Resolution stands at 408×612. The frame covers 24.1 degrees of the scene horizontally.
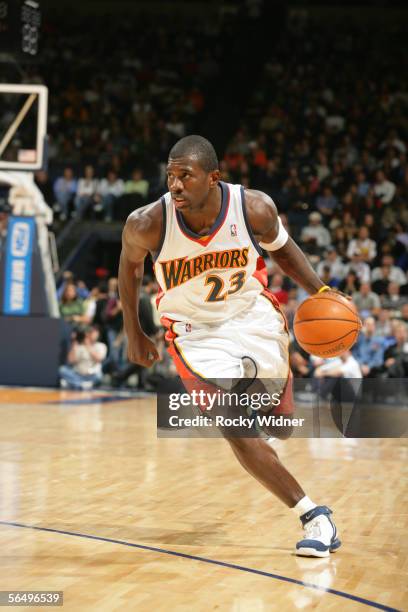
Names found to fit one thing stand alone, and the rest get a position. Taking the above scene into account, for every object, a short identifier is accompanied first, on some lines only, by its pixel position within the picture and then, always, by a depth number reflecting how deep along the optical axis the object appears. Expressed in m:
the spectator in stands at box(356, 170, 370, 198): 15.78
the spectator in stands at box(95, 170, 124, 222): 16.16
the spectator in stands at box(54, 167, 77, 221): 16.42
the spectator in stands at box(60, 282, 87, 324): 13.73
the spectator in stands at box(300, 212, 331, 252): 14.63
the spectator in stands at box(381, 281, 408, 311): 12.75
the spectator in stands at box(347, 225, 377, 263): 14.15
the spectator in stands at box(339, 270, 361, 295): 13.08
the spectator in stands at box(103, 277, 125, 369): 13.31
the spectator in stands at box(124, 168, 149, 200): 16.12
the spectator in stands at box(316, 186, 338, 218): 15.66
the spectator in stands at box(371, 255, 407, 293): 13.55
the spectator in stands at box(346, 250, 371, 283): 13.59
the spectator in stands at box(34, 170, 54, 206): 16.56
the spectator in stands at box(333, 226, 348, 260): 14.41
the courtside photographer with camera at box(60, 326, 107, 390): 13.05
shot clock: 11.76
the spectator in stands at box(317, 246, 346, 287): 13.62
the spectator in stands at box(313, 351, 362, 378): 11.28
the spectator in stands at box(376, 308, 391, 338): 12.16
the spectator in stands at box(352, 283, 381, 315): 12.56
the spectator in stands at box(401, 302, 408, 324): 12.31
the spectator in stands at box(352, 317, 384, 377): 11.97
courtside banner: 13.06
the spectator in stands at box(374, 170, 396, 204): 15.55
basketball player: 4.39
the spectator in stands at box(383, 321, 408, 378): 11.72
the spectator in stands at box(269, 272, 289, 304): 13.04
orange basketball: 4.69
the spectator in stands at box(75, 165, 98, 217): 16.20
